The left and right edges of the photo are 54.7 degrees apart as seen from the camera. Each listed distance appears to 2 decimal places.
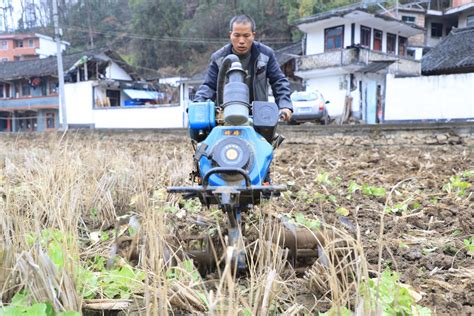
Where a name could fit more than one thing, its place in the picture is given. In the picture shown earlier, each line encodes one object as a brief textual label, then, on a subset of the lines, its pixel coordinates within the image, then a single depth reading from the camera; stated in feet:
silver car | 64.03
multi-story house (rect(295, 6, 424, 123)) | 79.25
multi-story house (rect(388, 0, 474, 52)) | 125.08
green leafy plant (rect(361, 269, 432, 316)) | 5.81
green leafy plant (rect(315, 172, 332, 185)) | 16.49
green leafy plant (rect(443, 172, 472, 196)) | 14.05
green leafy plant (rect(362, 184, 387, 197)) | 14.20
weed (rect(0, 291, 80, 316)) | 5.20
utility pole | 70.82
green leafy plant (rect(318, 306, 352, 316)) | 4.90
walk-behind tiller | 7.26
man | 9.89
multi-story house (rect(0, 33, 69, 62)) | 171.46
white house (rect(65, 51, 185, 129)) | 79.77
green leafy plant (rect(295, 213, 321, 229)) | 9.07
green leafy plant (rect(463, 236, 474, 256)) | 8.51
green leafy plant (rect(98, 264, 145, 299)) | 6.46
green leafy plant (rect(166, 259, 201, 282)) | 6.52
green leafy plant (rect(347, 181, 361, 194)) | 14.92
